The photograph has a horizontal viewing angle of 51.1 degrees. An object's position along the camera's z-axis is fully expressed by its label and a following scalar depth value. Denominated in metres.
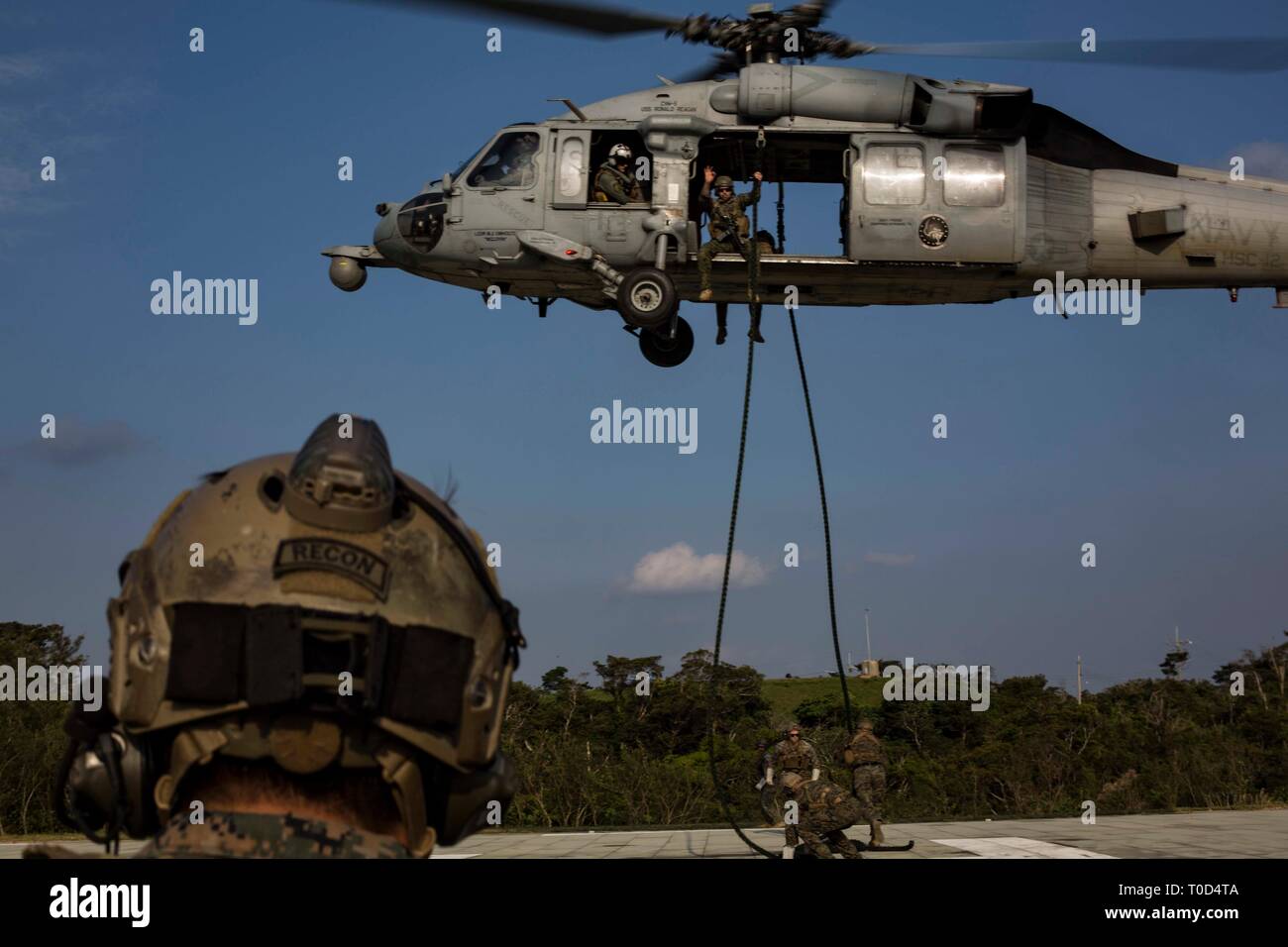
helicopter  15.29
